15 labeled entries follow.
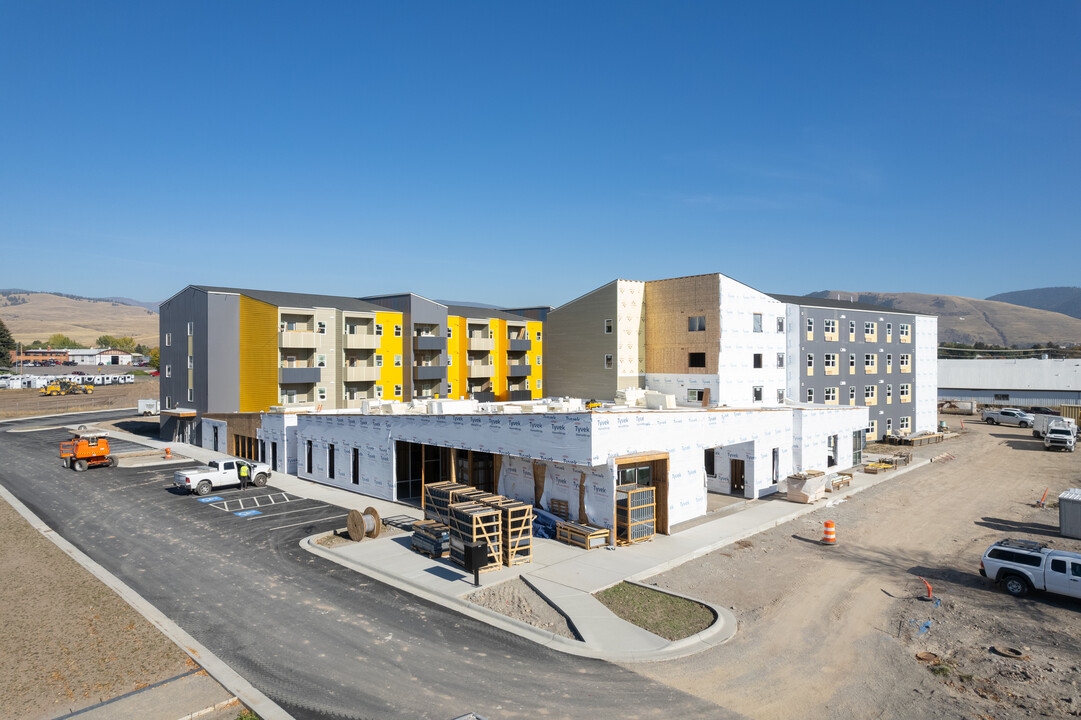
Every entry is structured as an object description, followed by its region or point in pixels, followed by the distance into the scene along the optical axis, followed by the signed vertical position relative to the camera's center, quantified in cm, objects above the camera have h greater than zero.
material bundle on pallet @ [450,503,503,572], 1959 -580
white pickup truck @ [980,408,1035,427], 6391 -644
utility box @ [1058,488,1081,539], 2380 -633
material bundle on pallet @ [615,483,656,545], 2233 -594
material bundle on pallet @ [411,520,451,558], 2059 -635
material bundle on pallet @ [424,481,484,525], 2320 -549
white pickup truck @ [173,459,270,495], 3155 -644
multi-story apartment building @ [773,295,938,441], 4791 -19
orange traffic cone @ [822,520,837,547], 2264 -667
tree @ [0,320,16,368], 12812 +237
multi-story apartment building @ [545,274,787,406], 4028 +127
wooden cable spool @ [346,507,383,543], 2278 -641
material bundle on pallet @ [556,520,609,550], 2186 -659
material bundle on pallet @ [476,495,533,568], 2009 -593
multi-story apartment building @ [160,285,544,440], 4853 +64
